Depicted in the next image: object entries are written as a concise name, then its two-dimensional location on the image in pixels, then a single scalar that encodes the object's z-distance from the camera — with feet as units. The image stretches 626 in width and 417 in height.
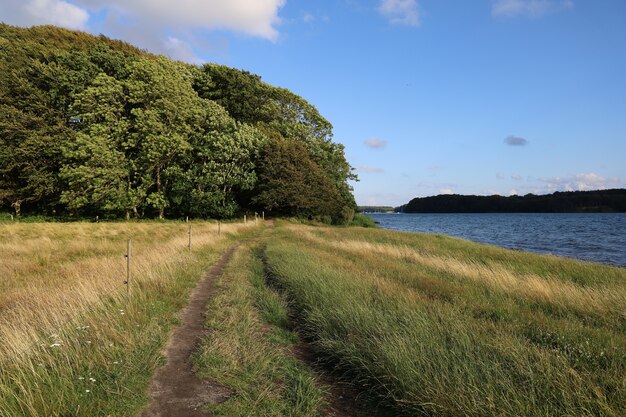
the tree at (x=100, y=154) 132.77
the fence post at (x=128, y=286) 29.01
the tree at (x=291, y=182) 148.36
